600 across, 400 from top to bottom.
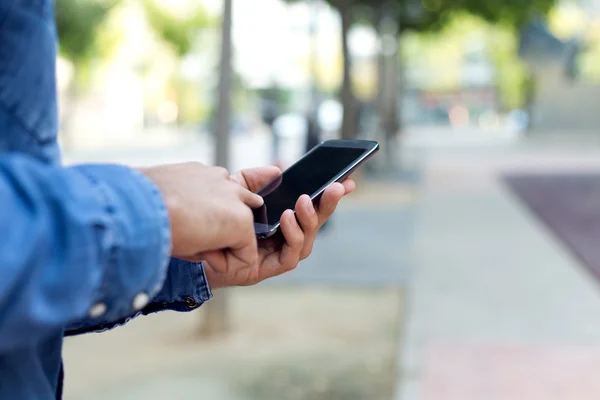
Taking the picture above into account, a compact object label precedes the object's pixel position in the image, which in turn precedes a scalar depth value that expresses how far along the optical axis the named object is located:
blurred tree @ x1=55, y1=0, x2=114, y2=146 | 33.56
